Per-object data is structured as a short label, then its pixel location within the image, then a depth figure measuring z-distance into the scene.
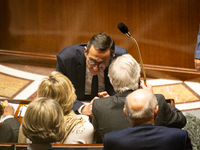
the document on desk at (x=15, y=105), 7.10
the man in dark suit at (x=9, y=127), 6.63
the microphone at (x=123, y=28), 6.94
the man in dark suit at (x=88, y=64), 7.14
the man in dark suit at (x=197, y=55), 7.59
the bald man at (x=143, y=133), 6.33
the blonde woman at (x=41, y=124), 6.38
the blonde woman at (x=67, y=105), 6.64
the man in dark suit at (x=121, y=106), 6.67
